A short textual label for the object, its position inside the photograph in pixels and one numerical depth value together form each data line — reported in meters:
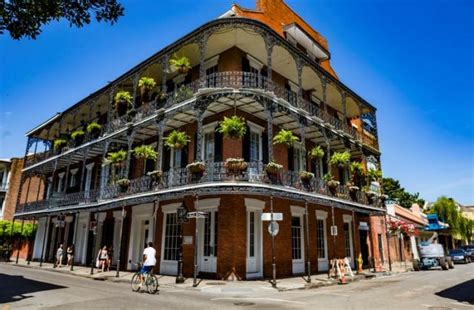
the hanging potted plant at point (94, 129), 20.55
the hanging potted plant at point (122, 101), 18.33
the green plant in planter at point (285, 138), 14.10
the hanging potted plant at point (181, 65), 14.90
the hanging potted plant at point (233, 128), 12.75
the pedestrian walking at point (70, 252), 20.02
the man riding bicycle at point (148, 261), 10.59
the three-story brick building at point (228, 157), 13.79
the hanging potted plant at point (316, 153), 16.39
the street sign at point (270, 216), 12.01
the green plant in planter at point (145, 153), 15.45
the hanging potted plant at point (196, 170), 12.99
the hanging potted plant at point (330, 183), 16.48
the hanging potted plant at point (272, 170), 13.24
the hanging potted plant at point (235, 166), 12.62
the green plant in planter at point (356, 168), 18.80
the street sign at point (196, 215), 12.58
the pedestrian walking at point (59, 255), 20.43
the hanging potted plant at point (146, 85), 16.70
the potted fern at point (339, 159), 16.75
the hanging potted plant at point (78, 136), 21.72
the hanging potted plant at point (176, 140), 14.34
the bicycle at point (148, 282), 10.35
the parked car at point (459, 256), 31.50
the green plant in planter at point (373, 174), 19.62
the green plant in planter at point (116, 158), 17.27
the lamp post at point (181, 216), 13.20
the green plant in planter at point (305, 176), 14.98
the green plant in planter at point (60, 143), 23.05
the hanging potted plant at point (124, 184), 16.34
